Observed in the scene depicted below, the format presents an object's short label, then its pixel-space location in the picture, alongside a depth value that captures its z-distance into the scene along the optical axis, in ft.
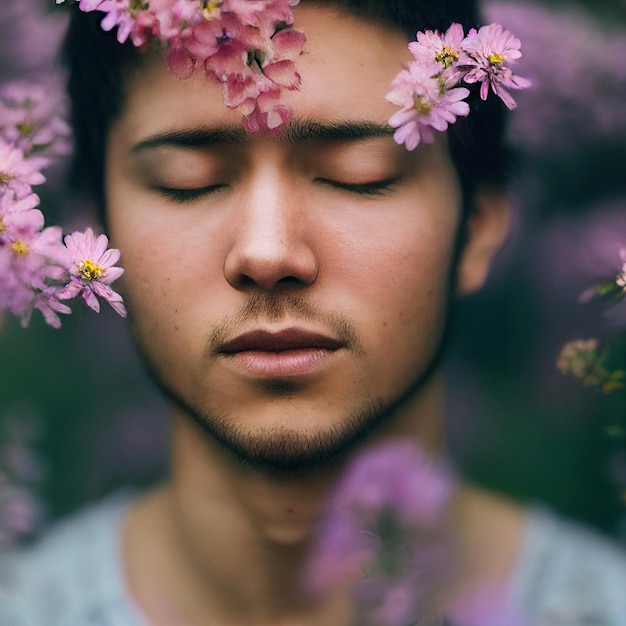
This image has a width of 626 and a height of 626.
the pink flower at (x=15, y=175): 1.97
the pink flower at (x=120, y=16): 1.89
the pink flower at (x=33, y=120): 2.17
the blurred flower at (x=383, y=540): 2.13
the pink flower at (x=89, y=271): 1.94
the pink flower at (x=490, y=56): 1.95
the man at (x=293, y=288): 2.06
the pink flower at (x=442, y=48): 1.95
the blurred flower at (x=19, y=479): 2.40
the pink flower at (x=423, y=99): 1.94
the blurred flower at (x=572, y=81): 2.46
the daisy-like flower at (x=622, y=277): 2.00
